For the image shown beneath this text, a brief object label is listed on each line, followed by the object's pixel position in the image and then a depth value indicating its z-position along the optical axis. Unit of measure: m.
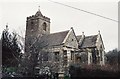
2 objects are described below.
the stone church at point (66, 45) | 36.48
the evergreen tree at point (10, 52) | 24.47
